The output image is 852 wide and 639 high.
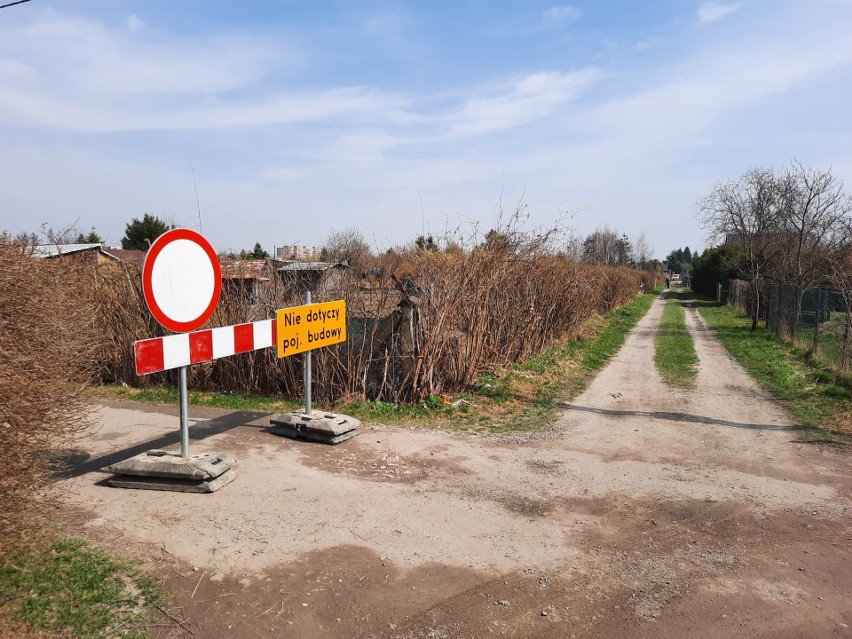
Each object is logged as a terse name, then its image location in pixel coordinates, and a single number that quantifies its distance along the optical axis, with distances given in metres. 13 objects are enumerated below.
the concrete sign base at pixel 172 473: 4.83
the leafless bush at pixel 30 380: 2.94
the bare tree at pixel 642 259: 94.99
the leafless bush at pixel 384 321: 8.45
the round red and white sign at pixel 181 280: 4.57
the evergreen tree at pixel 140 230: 44.44
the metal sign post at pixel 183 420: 4.93
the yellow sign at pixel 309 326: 6.09
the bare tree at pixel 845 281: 11.05
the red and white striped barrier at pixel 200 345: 4.47
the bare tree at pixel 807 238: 20.58
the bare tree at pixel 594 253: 23.97
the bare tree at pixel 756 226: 26.80
